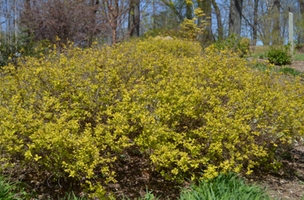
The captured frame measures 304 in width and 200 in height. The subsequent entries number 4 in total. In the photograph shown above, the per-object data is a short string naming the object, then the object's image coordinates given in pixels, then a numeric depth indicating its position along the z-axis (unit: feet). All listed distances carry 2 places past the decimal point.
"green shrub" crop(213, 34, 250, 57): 30.99
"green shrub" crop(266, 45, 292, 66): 32.50
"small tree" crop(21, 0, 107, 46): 30.73
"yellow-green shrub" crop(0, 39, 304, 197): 9.10
